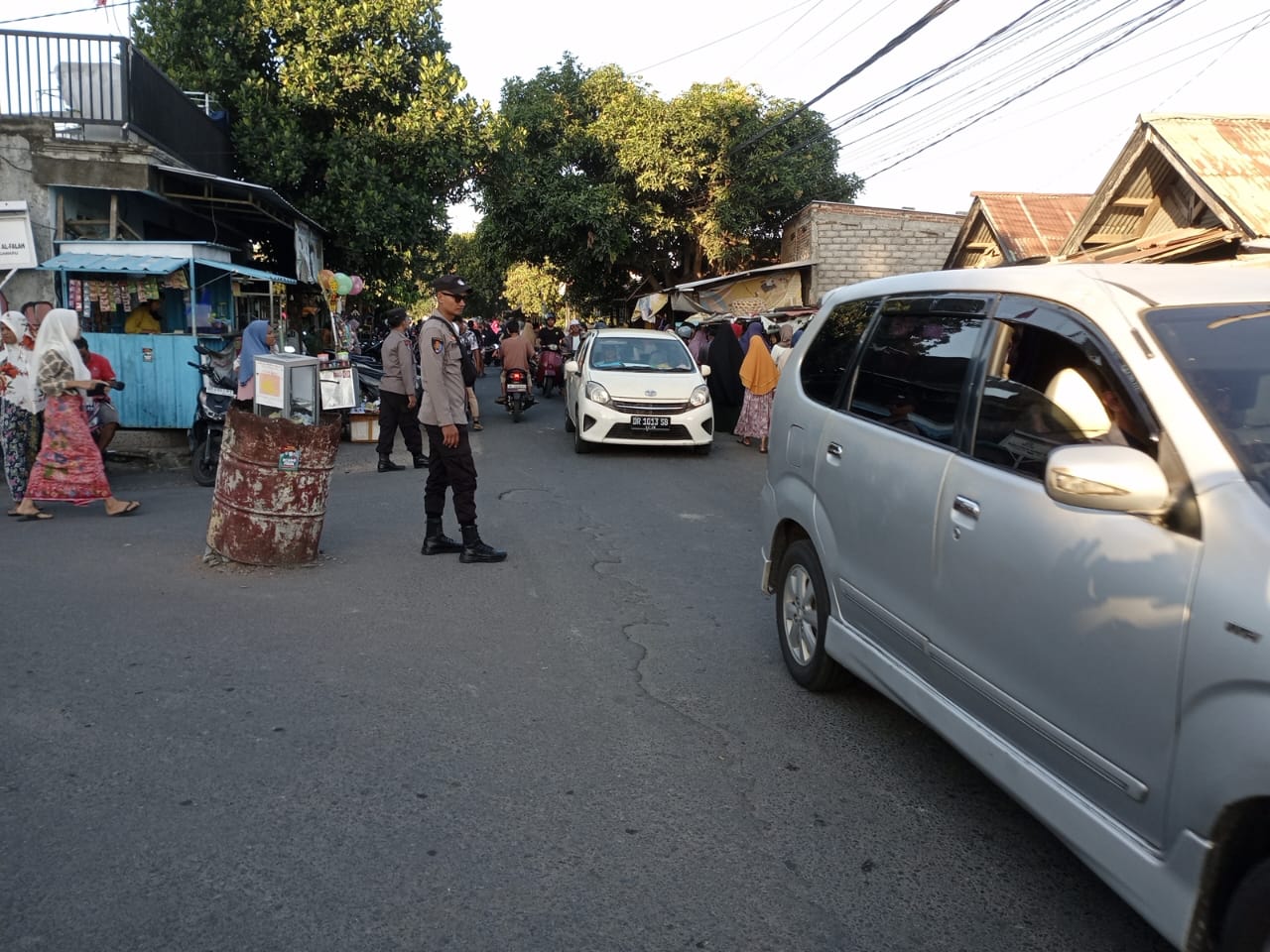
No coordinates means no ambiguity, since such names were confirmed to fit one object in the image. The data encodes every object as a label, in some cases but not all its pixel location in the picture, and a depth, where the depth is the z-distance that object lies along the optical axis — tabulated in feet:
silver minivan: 7.37
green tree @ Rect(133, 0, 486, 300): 60.90
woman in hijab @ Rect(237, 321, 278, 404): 36.00
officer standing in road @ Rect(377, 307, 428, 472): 39.29
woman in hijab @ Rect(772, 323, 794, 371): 48.75
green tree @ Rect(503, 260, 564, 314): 152.43
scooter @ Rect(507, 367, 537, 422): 60.34
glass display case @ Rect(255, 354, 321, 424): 24.68
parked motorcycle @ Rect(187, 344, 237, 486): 35.78
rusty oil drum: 22.89
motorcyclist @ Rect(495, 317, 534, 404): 60.39
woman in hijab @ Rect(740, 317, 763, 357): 50.17
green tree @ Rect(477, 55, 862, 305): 82.38
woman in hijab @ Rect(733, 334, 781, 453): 48.83
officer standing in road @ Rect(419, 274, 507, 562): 23.24
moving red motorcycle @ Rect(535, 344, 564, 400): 79.36
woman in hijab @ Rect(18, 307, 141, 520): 27.48
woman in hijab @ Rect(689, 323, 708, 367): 61.33
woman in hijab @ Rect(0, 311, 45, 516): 28.43
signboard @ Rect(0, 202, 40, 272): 39.75
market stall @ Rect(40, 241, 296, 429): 39.86
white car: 43.45
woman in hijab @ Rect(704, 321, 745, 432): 55.88
